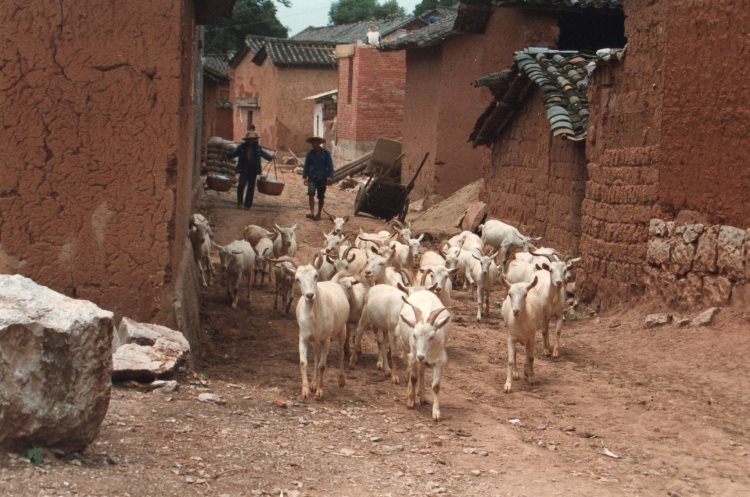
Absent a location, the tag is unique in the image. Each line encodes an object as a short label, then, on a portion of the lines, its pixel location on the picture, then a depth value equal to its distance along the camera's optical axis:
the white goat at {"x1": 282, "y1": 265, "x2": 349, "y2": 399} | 8.78
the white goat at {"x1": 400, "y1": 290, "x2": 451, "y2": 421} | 8.15
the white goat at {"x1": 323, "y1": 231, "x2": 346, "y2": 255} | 13.65
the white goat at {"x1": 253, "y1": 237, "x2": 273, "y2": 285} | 14.30
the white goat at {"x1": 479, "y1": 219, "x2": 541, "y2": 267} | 15.09
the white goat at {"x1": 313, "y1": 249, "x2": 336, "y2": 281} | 12.30
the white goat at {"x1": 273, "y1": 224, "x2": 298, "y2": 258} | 14.90
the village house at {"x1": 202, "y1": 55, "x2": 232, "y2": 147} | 25.80
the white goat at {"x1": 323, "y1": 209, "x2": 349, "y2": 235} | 17.10
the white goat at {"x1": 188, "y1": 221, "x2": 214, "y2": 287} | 13.61
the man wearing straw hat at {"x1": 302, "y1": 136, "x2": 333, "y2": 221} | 21.69
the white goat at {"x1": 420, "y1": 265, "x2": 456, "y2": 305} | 10.84
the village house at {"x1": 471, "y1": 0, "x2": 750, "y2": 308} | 10.02
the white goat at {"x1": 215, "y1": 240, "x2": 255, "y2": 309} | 12.89
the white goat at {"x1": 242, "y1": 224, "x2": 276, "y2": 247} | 15.52
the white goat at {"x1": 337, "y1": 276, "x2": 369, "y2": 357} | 10.27
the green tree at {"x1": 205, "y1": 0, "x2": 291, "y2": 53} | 56.03
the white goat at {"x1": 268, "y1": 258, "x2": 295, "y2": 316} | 12.55
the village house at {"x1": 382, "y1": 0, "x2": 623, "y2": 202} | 19.97
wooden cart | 22.39
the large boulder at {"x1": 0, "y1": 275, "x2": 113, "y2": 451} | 5.42
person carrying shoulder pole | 21.59
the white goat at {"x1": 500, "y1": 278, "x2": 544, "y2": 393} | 9.41
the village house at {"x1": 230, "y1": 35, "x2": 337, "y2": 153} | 43.31
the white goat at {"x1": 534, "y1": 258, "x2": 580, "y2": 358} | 10.42
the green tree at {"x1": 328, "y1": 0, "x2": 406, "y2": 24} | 78.88
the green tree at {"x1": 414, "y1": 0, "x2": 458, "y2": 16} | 64.55
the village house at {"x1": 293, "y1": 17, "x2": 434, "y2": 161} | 34.62
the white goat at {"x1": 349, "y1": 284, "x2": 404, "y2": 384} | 9.66
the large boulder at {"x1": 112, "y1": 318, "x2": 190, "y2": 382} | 7.81
